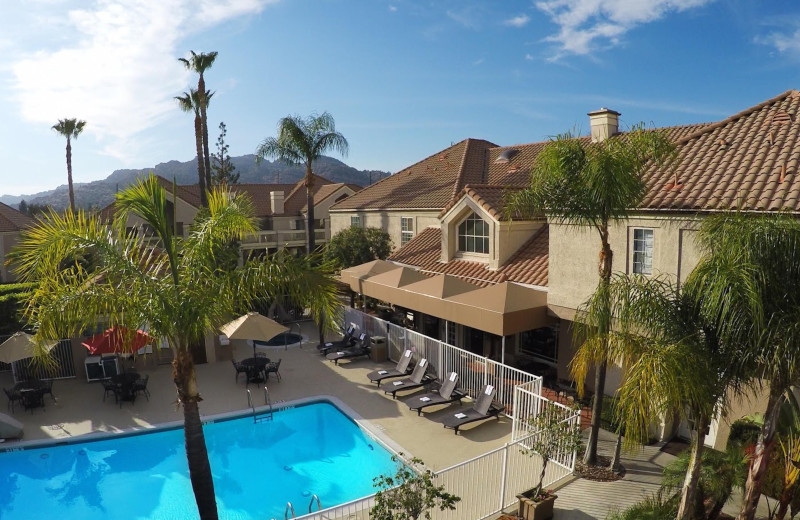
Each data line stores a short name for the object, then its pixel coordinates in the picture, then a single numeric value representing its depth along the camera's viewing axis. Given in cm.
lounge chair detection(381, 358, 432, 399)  1717
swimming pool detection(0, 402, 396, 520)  1224
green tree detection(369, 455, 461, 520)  747
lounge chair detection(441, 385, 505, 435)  1428
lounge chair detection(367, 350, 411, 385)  1825
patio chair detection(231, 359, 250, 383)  1870
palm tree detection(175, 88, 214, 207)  3359
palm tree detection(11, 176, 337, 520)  884
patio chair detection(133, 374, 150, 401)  1736
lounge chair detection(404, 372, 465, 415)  1565
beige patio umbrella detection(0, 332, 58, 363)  1648
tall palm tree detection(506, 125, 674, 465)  1007
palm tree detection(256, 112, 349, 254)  2847
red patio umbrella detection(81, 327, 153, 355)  1585
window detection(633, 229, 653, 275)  1306
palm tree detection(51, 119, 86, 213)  5372
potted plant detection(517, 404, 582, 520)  965
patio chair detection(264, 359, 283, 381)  1897
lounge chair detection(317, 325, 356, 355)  2236
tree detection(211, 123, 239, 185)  7244
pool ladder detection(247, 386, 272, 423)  1655
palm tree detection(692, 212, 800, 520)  638
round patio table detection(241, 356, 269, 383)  1877
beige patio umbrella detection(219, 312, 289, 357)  1838
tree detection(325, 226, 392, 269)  2727
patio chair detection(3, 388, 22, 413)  1633
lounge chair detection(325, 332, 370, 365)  2125
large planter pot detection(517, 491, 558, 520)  955
